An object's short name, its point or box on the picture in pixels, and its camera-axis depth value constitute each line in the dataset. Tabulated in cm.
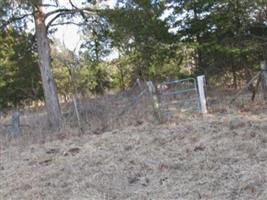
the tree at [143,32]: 1150
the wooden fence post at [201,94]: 995
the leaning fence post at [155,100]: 979
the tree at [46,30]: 1190
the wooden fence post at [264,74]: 1008
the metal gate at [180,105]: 1028
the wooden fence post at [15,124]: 1153
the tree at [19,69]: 1317
